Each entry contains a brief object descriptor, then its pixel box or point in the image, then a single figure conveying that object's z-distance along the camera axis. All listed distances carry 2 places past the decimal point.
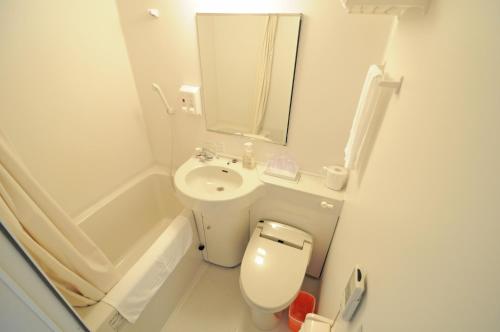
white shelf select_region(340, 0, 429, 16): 0.52
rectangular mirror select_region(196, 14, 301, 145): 1.11
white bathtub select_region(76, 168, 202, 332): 1.33
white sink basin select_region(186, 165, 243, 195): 1.47
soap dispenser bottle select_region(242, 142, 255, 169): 1.38
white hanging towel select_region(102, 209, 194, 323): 0.99
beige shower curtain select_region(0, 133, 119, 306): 0.67
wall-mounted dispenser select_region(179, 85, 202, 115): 1.38
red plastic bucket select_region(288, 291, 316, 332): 1.34
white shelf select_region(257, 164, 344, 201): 1.23
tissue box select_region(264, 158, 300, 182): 1.34
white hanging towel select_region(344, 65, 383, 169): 0.72
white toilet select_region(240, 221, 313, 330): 1.12
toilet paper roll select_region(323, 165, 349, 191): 1.21
